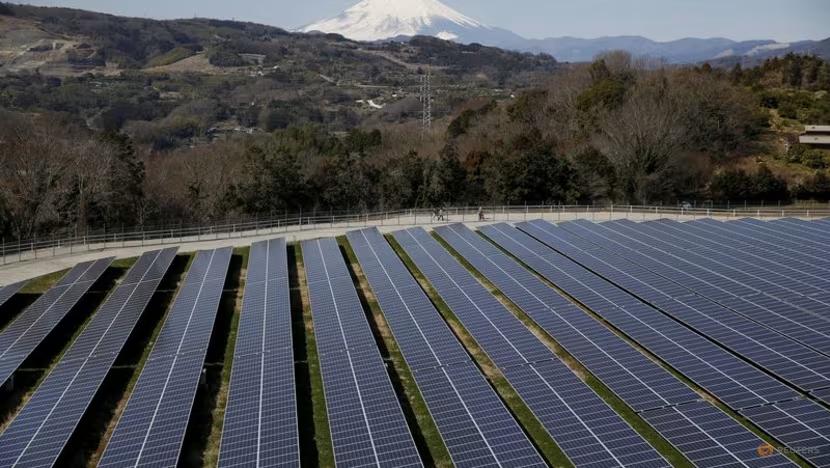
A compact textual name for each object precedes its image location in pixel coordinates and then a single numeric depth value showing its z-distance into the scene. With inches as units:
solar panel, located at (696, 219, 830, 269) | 1310.0
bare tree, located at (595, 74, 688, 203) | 2213.3
